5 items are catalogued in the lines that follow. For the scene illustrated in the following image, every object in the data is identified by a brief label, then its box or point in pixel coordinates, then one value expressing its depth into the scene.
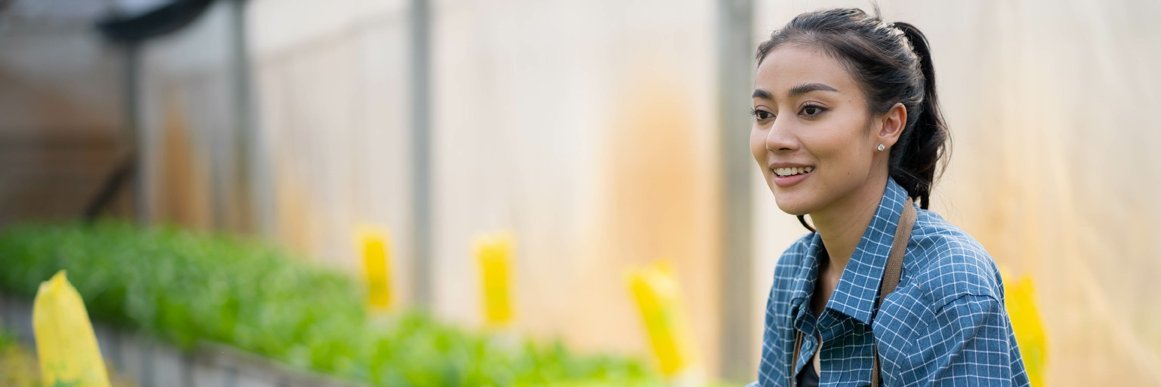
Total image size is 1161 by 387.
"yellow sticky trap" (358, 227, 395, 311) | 7.46
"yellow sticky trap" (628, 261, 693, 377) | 4.24
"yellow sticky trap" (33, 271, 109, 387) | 2.19
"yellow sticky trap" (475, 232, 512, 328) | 5.93
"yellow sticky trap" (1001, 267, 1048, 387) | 2.43
